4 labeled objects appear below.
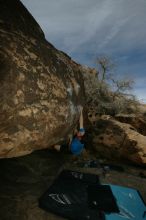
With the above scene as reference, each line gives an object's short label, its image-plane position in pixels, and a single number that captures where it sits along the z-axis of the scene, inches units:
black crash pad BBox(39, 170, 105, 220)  80.0
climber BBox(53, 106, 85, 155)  129.2
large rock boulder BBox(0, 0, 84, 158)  61.8
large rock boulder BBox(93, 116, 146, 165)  140.1
